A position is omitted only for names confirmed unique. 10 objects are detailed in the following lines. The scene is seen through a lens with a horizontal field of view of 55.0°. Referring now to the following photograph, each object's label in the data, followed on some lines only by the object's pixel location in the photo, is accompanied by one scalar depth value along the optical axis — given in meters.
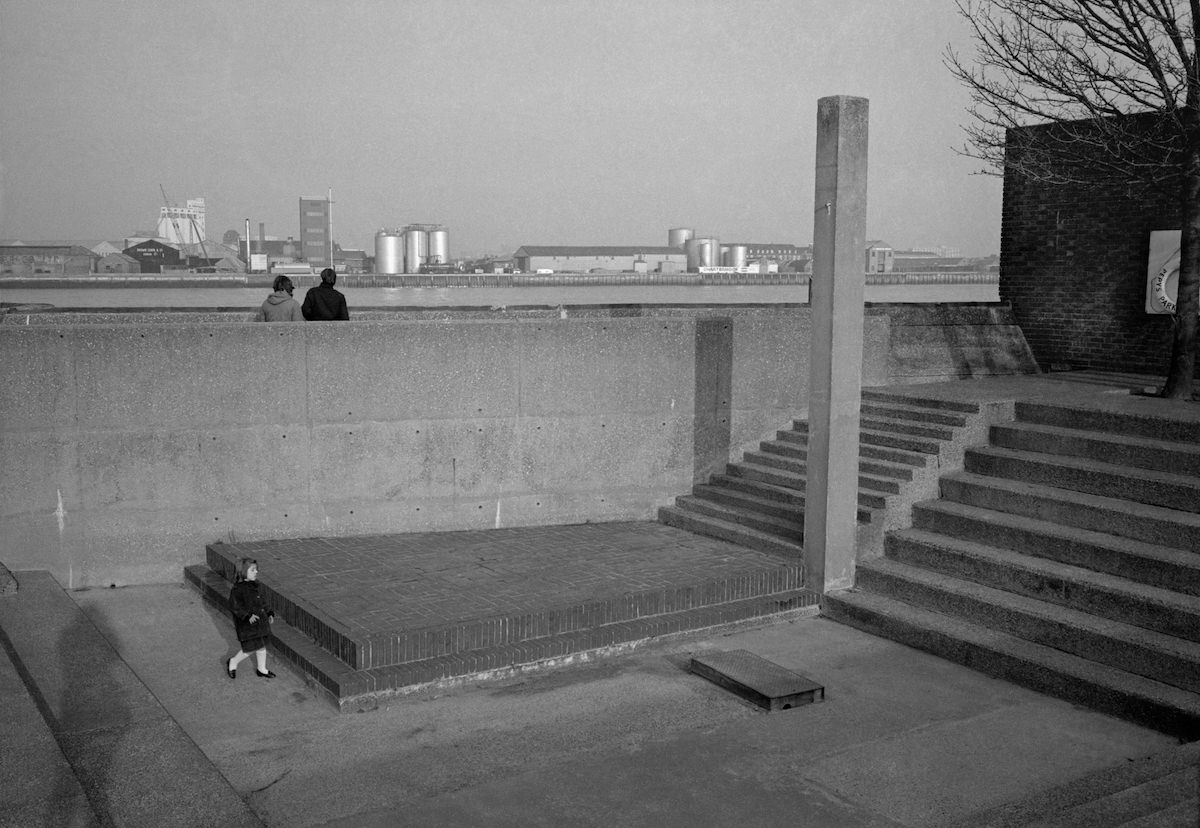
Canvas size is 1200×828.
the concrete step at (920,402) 11.32
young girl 7.76
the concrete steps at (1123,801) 4.83
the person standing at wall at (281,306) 11.31
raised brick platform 7.91
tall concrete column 9.30
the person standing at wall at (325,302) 11.38
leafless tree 11.50
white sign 14.30
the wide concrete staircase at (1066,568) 7.80
